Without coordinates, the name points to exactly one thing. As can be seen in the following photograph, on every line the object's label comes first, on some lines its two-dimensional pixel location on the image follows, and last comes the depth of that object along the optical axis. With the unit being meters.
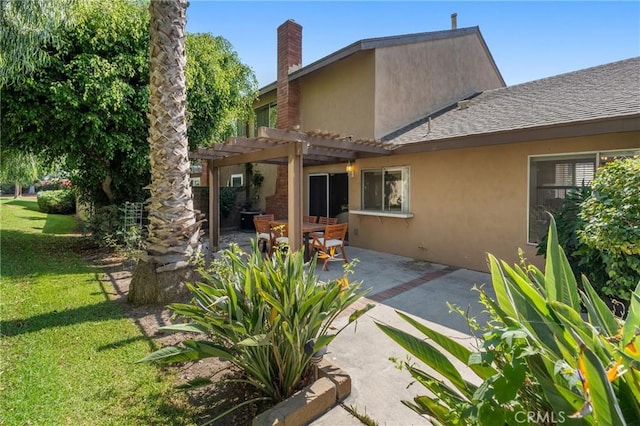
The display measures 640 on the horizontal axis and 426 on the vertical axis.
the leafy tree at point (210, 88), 10.41
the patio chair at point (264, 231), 8.98
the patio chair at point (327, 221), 10.60
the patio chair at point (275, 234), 8.88
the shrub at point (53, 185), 22.80
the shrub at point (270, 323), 2.83
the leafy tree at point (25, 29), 6.39
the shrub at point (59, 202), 22.25
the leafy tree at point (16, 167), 11.38
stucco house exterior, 6.73
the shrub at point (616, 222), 3.85
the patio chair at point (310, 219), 11.43
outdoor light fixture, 10.82
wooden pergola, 6.84
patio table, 8.77
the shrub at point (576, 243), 4.94
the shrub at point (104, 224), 10.30
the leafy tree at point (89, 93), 8.09
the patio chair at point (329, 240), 8.23
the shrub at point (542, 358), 1.01
